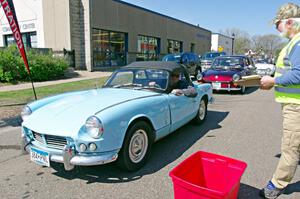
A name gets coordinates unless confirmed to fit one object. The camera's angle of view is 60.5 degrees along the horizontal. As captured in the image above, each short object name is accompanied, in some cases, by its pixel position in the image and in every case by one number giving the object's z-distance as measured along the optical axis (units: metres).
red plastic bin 2.36
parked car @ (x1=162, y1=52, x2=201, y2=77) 15.70
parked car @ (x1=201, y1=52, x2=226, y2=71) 22.35
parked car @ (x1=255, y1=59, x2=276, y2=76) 17.07
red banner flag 6.48
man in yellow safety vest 2.56
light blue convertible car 3.02
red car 10.09
